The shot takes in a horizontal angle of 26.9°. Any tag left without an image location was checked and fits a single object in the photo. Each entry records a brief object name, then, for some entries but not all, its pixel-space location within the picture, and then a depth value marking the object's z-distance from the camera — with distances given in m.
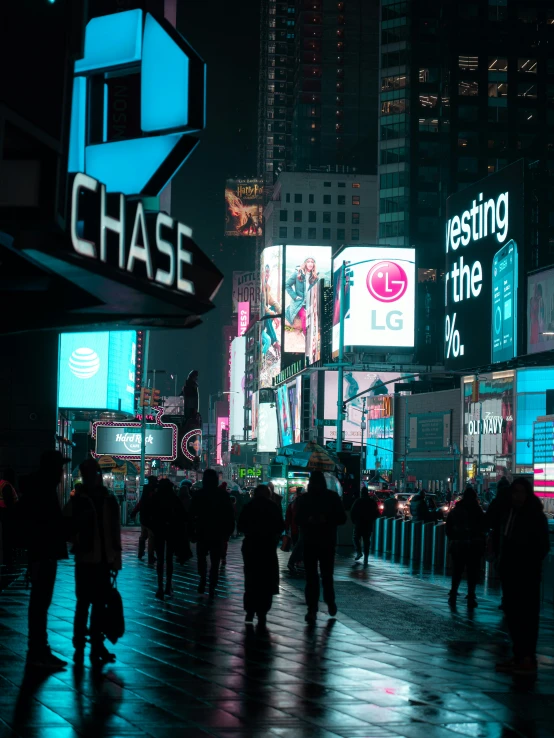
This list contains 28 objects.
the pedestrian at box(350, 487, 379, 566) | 25.88
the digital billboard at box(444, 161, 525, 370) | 70.56
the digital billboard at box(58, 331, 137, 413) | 49.12
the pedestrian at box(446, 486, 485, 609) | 17.19
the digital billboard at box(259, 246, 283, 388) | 135.00
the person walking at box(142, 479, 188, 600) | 17.00
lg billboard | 94.75
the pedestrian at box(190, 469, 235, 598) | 16.61
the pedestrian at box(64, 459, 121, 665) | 10.73
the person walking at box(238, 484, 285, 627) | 13.86
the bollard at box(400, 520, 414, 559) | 29.28
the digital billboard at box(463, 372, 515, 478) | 81.25
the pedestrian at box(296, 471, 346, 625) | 14.66
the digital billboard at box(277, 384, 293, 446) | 127.25
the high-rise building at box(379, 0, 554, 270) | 126.12
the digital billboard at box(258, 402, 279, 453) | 148.16
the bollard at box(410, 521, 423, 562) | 28.42
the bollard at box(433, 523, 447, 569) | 26.31
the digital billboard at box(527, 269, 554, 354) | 70.88
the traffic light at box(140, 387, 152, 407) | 53.62
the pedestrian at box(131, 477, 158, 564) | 22.69
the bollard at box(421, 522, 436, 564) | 27.38
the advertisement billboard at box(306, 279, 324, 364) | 108.75
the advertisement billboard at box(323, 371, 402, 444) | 112.69
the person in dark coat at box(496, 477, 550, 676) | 11.05
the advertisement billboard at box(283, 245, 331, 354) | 133.62
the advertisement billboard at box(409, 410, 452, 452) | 105.12
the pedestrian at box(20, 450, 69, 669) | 10.27
